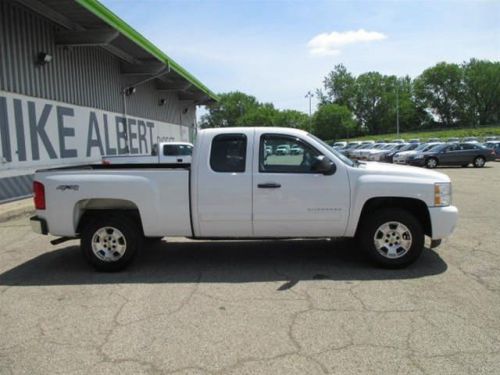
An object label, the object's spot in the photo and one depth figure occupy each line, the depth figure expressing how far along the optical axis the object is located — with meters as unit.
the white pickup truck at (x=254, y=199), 5.80
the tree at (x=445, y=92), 125.12
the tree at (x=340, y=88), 131.62
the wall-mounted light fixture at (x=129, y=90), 20.76
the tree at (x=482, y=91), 119.88
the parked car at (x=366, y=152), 37.22
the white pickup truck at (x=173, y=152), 15.66
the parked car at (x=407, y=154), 28.50
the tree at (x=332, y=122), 103.75
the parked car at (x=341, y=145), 57.78
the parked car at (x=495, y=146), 32.52
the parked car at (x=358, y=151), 39.21
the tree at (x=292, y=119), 111.38
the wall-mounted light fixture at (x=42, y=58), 13.30
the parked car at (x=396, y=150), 33.19
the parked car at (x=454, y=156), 27.00
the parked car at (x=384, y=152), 34.34
